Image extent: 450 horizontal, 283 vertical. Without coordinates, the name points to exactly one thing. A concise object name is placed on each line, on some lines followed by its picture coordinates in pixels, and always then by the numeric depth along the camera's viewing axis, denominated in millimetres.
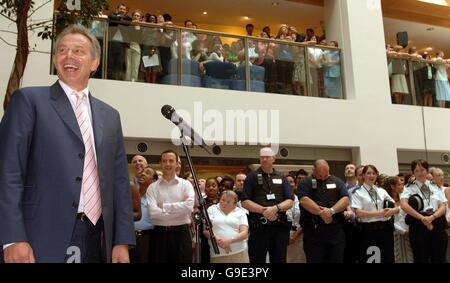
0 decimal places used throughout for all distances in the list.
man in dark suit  1901
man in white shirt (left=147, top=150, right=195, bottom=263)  4906
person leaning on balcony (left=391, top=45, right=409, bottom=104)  11047
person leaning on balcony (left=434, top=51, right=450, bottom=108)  11195
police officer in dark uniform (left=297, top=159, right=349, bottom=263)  5645
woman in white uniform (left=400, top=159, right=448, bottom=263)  6000
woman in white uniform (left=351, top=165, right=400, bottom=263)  5887
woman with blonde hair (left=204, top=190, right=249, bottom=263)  5296
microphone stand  3723
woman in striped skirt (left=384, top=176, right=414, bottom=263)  6484
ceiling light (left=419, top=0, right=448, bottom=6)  13327
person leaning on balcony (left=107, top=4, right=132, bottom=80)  8406
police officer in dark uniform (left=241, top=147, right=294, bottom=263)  5473
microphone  3881
